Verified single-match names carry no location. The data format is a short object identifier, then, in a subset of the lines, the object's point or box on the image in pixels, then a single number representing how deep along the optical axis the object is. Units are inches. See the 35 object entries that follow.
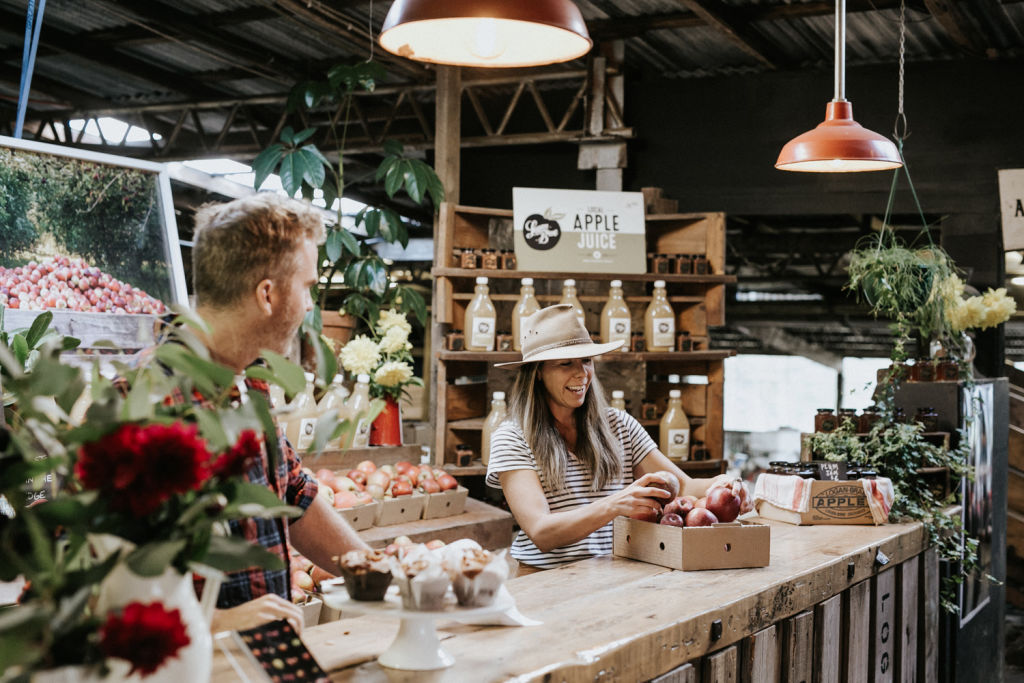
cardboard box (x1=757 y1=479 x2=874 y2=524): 130.1
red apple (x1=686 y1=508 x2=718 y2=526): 100.6
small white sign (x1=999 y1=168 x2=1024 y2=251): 224.5
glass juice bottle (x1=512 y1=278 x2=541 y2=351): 186.9
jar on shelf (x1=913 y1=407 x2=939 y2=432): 158.1
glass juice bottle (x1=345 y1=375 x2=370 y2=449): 173.5
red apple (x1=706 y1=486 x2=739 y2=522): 102.1
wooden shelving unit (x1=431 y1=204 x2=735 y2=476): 192.1
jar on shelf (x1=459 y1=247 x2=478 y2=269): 189.9
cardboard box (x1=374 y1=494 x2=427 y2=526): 158.2
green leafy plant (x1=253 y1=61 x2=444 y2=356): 207.8
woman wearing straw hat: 110.4
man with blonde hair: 68.2
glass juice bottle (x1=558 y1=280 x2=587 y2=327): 187.5
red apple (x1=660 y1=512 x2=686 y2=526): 101.3
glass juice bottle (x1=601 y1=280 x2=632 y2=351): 190.4
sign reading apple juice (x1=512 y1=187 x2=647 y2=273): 193.3
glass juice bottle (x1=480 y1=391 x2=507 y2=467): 185.3
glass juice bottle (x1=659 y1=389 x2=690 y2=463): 196.1
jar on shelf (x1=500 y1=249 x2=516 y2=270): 192.4
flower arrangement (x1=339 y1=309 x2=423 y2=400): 177.0
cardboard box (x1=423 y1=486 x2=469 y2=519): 166.9
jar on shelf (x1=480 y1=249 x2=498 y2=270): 190.9
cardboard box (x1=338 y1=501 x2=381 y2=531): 149.1
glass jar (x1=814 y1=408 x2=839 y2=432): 152.9
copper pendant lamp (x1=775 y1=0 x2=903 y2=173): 131.3
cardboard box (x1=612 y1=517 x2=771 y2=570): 99.8
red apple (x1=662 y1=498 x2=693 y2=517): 102.7
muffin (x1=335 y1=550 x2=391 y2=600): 64.5
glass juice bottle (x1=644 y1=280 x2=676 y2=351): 194.1
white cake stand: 64.3
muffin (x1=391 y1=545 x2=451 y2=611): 62.9
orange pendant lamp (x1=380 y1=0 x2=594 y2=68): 90.0
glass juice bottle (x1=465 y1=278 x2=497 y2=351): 187.6
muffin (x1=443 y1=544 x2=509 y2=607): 64.5
